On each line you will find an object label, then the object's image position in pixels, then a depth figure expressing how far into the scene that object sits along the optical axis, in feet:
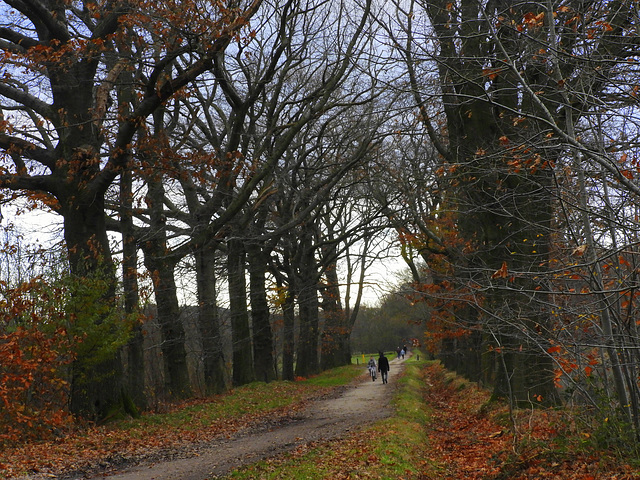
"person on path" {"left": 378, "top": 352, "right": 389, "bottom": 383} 100.56
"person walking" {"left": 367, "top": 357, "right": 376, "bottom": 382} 111.34
